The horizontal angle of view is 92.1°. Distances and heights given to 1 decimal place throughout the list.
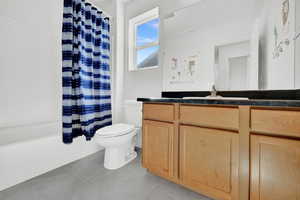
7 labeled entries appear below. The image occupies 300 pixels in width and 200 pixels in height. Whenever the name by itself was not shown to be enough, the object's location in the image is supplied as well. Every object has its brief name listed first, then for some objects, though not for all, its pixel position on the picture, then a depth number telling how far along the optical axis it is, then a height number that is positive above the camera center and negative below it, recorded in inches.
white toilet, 63.8 -21.6
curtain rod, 90.7 +55.3
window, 95.3 +39.7
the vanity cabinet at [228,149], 32.5 -14.4
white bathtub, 53.1 -22.9
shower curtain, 69.5 +14.9
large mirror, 45.5 +22.0
